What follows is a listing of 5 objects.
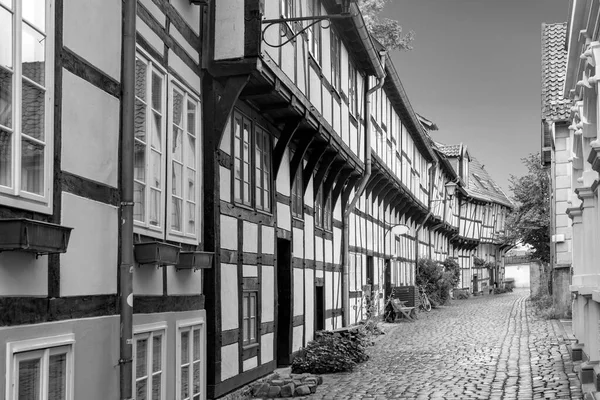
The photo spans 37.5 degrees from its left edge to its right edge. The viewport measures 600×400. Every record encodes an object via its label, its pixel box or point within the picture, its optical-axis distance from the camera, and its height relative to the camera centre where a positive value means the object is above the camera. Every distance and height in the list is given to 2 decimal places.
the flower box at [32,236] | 5.02 +0.20
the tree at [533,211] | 27.97 +1.86
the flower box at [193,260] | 8.63 +0.09
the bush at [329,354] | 13.59 -1.35
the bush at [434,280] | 31.75 -0.39
